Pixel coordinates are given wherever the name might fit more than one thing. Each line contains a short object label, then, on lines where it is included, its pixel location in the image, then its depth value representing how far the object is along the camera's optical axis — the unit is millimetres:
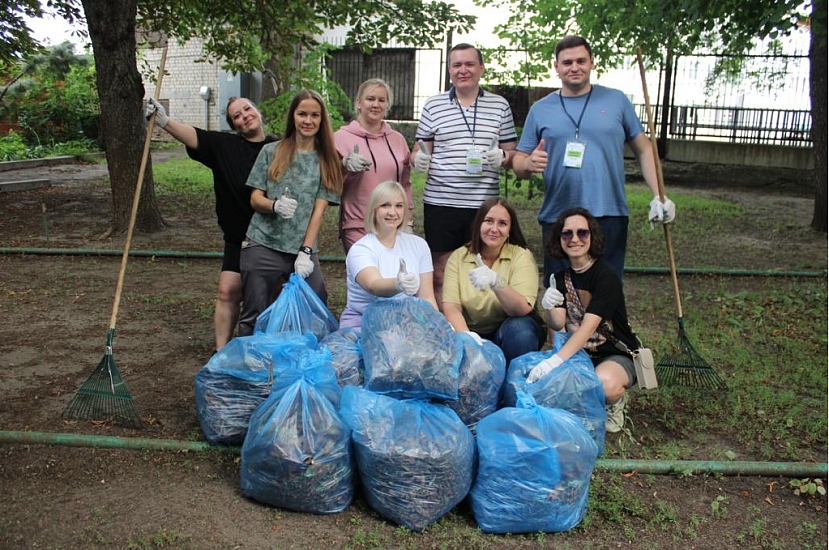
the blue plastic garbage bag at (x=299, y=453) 2703
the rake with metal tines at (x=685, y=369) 4023
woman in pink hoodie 3973
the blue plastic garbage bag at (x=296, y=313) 3514
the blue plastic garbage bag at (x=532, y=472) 2660
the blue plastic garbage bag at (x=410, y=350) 2828
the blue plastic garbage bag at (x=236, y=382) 3146
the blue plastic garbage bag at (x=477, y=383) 3096
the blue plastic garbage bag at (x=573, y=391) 3111
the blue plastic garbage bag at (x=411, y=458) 2662
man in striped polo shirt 3992
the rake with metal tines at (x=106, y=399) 3488
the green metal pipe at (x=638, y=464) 3189
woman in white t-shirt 3502
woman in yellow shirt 3535
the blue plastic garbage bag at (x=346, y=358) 3197
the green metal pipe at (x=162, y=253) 6836
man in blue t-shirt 3715
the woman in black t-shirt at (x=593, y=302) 3412
